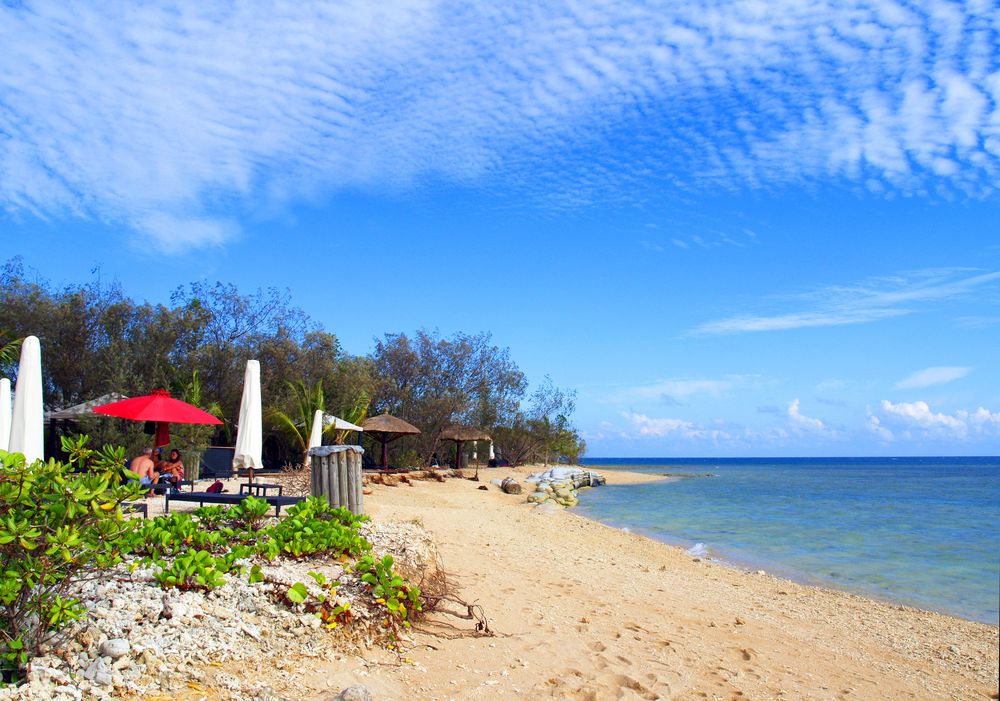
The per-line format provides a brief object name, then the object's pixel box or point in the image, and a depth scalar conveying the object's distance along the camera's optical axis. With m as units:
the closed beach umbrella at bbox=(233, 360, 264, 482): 10.98
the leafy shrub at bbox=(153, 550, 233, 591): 4.45
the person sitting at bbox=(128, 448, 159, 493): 10.62
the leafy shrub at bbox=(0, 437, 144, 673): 3.37
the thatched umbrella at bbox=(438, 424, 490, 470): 29.17
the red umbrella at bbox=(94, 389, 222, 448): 10.73
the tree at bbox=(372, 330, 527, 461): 32.84
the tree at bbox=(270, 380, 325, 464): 22.67
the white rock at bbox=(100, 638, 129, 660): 3.65
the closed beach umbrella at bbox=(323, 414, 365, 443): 21.78
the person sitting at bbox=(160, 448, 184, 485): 11.08
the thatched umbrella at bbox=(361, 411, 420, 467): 23.98
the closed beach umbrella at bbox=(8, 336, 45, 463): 8.44
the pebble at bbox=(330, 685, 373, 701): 3.50
